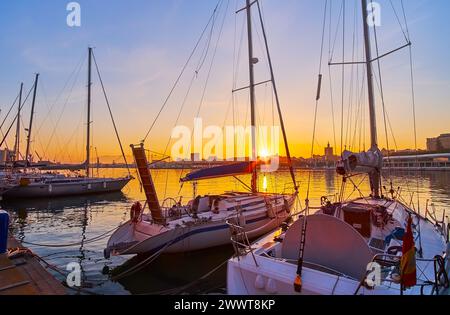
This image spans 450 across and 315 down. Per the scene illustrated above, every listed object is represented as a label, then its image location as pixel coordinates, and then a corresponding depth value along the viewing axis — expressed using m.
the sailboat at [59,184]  34.34
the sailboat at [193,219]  12.07
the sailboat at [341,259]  5.43
